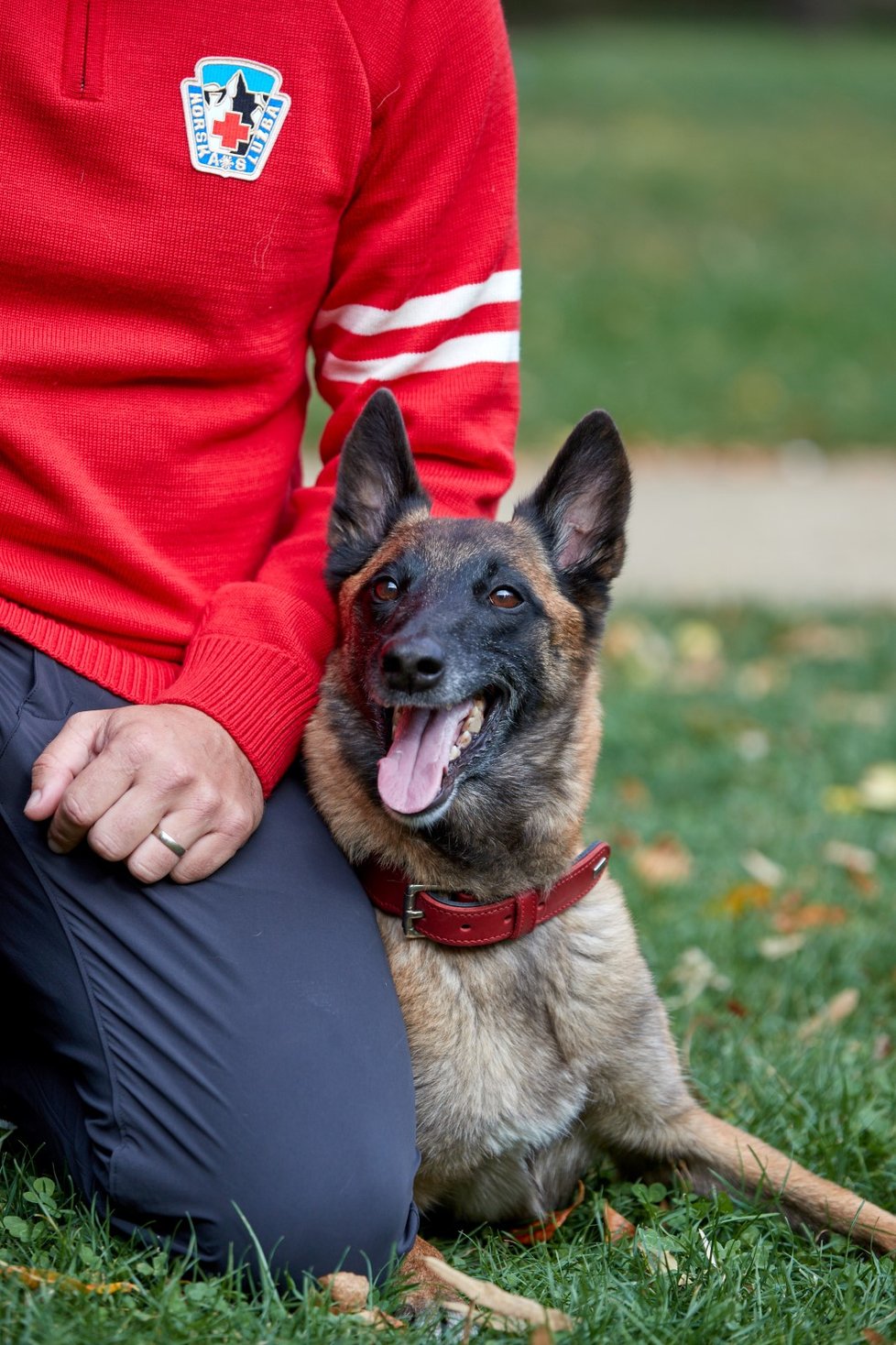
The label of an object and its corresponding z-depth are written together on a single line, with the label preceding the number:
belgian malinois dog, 2.33
